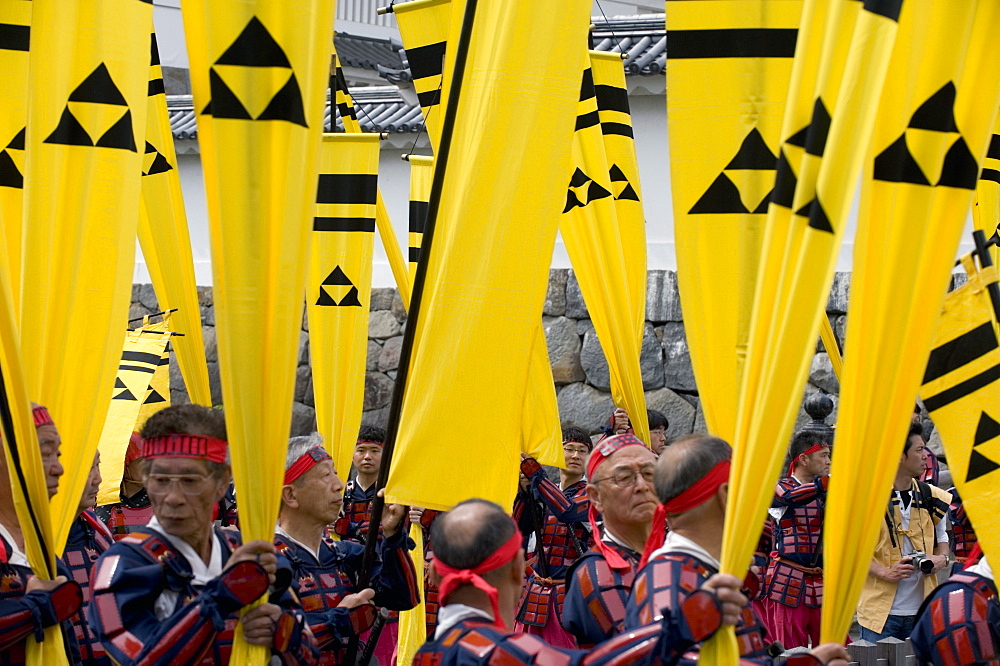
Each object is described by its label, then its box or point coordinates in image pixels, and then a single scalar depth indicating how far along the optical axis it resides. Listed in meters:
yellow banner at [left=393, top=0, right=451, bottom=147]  12.15
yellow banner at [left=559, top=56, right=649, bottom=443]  11.62
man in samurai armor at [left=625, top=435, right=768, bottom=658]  6.07
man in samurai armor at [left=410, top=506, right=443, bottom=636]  12.92
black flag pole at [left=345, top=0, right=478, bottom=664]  7.50
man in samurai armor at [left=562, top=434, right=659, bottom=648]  7.82
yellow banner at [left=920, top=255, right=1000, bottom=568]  7.31
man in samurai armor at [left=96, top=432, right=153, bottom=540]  13.46
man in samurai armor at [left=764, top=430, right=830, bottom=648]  14.28
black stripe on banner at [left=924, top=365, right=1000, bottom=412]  7.35
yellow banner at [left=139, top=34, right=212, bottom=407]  11.55
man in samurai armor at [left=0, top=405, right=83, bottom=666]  6.50
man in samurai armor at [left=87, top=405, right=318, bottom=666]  6.25
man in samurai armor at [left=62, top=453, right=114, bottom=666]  8.27
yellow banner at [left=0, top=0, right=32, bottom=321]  8.62
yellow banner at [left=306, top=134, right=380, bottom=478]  14.23
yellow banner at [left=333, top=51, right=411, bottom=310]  15.84
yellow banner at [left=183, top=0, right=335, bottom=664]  6.27
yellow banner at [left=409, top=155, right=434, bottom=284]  15.67
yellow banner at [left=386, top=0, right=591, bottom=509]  7.61
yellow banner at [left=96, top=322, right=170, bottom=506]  11.94
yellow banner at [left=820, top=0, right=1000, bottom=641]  5.59
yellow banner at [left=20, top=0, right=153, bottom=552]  7.57
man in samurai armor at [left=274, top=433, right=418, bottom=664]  8.30
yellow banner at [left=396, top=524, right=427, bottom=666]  12.99
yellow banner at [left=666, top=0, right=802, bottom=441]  7.74
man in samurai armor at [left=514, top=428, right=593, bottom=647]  12.94
